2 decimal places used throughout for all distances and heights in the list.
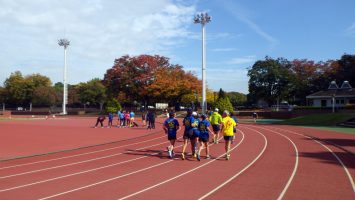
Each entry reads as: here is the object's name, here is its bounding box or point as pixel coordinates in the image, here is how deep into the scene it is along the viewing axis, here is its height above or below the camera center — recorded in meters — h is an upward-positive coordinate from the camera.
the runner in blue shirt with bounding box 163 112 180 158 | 12.88 -0.69
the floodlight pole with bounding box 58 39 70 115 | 72.38 +12.96
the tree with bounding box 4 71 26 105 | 90.50 +4.95
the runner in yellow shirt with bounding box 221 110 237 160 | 12.45 -0.70
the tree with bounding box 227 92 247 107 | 94.06 +3.25
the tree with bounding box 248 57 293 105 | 63.41 +5.14
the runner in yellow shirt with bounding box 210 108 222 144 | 17.12 -0.66
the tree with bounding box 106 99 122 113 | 64.58 +0.41
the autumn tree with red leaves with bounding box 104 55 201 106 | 62.47 +5.14
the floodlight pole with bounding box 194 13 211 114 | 47.59 +11.30
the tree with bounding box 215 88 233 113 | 49.47 +0.68
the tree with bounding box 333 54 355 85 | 61.41 +7.04
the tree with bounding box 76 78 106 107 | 86.12 +3.60
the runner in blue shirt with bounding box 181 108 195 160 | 12.67 -0.66
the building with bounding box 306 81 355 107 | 54.38 +2.05
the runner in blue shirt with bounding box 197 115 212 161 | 12.71 -0.78
